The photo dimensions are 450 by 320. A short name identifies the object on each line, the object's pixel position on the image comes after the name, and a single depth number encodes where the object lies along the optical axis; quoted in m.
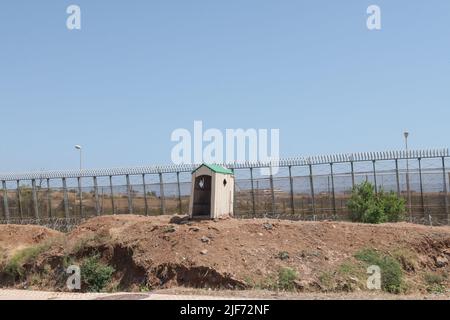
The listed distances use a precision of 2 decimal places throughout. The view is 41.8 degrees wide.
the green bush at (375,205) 20.17
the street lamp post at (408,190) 21.80
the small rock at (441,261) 16.31
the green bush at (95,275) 16.73
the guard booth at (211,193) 18.27
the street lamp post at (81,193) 29.65
